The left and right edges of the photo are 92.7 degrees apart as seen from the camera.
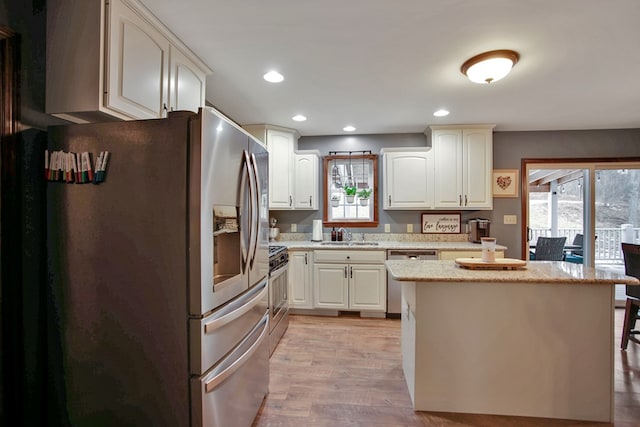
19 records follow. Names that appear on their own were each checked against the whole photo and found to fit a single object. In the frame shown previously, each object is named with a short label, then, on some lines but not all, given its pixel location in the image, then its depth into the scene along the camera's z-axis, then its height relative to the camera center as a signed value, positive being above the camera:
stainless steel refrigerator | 1.31 -0.29
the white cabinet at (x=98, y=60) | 1.44 +0.75
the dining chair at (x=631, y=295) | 2.60 -0.69
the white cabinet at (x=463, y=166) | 3.75 +0.60
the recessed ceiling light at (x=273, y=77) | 2.41 +1.10
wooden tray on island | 2.00 -0.33
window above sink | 4.21 +0.33
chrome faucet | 4.16 -0.28
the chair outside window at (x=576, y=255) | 4.65 -0.62
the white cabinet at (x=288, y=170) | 3.88 +0.57
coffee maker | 3.86 -0.18
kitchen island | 1.82 -0.78
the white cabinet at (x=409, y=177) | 3.86 +0.47
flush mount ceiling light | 2.07 +1.05
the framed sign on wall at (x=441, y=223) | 4.12 -0.12
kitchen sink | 3.86 -0.38
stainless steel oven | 2.84 -0.82
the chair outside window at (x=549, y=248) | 4.29 -0.47
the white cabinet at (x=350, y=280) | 3.60 -0.79
